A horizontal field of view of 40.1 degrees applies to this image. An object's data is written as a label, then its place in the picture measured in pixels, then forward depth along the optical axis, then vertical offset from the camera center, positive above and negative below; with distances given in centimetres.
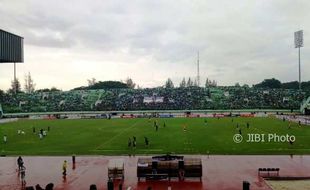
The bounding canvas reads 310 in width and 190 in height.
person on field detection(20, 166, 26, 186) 2945 -574
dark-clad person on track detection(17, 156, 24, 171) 3294 -522
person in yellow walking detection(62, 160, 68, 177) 3142 -557
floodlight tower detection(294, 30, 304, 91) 10556 +1395
